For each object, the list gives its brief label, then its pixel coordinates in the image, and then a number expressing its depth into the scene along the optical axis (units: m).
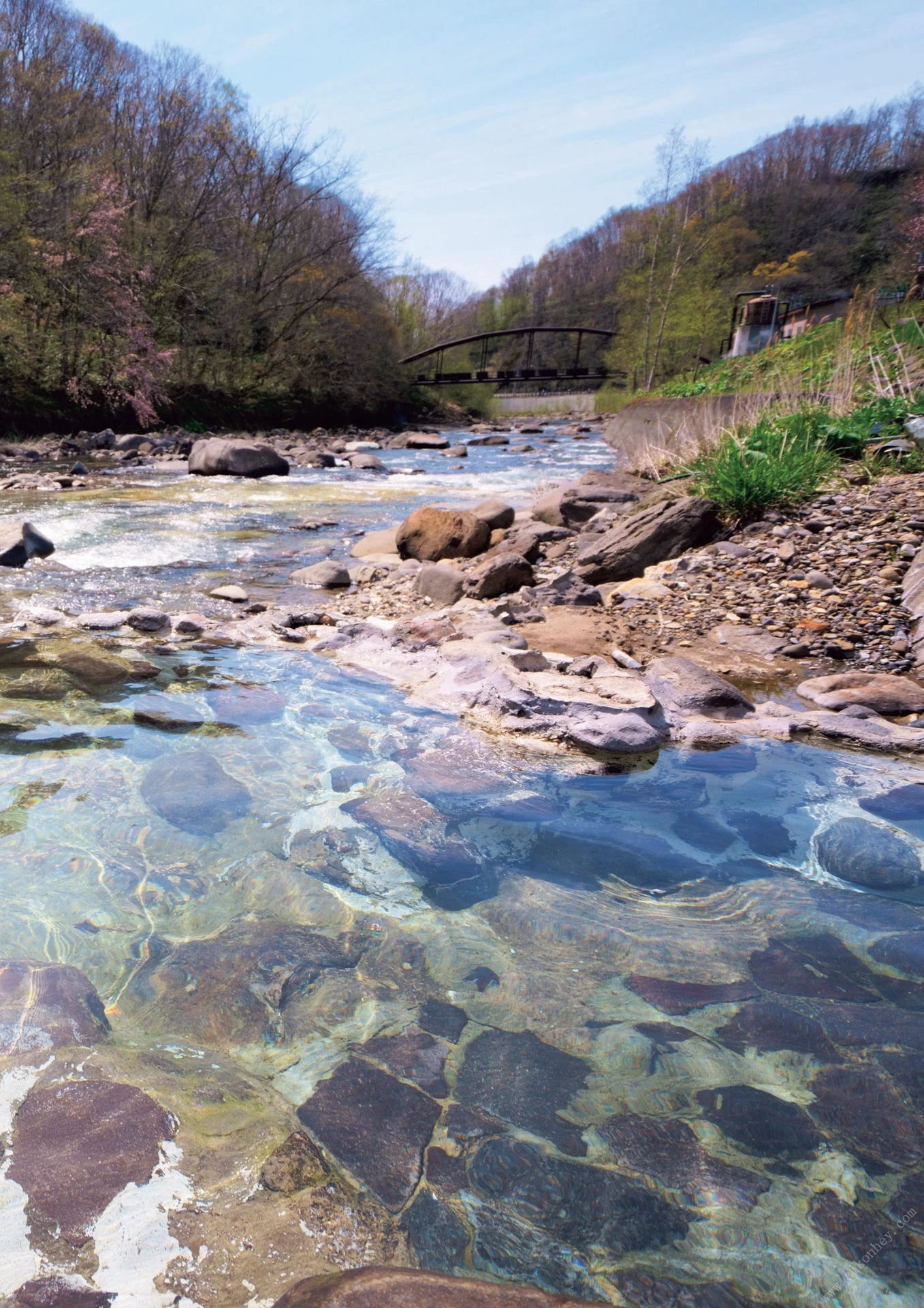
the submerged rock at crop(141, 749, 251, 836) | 2.63
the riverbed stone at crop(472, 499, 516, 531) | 7.86
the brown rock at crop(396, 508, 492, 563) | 7.12
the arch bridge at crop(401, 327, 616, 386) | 38.78
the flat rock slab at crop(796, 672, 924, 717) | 3.79
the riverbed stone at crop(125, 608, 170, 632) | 5.15
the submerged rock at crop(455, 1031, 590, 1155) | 1.50
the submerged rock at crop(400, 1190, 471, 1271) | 1.23
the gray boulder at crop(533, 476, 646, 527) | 8.18
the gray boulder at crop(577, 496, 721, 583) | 6.04
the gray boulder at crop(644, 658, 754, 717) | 3.69
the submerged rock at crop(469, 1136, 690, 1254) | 1.28
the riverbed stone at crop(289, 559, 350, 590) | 6.58
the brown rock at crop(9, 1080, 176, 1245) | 1.28
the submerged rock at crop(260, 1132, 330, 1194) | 1.35
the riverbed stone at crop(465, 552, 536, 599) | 5.71
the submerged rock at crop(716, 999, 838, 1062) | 1.70
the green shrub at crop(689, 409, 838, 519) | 6.14
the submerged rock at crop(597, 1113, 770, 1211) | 1.36
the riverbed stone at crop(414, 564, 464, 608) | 5.71
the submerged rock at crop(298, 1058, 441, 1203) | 1.37
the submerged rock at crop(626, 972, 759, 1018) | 1.84
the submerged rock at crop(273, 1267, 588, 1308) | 1.07
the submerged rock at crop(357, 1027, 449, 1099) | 1.59
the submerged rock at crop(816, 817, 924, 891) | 2.41
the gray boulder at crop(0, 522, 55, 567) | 6.80
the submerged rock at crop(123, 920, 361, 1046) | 1.74
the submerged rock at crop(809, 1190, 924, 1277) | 1.24
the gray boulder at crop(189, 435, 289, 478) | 14.02
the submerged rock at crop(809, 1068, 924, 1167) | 1.45
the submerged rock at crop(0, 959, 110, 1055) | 1.64
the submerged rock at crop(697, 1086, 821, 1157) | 1.46
